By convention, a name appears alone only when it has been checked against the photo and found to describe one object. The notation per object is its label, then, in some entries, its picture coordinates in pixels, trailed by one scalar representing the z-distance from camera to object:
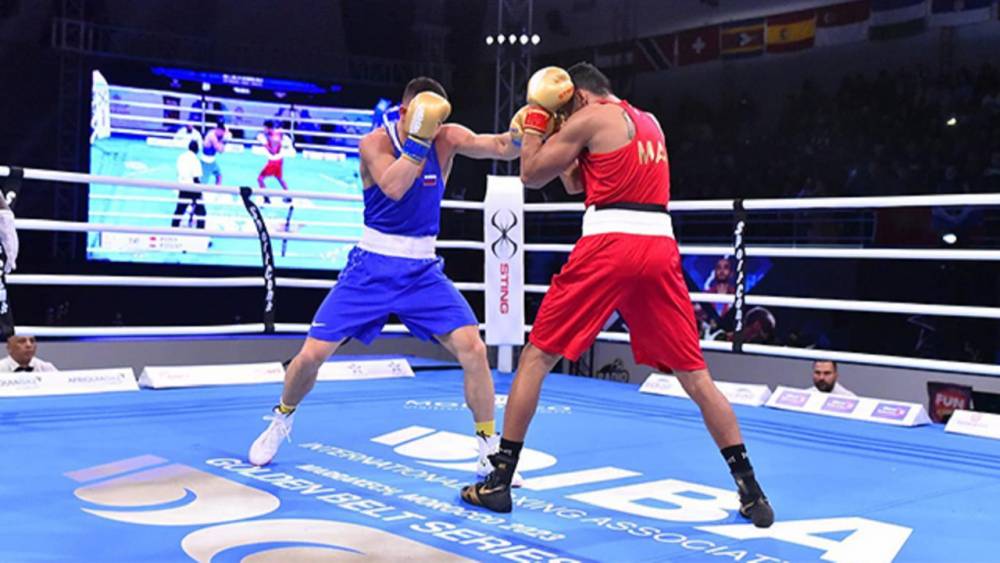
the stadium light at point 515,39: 8.37
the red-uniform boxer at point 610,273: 2.57
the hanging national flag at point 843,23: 9.95
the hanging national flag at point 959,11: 8.89
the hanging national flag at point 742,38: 10.72
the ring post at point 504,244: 5.21
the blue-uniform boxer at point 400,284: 3.01
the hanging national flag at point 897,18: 9.47
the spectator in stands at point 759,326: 8.78
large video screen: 9.30
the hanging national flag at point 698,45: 11.01
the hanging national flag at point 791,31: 10.29
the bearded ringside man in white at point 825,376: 5.09
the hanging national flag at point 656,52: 11.26
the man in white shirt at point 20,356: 4.65
